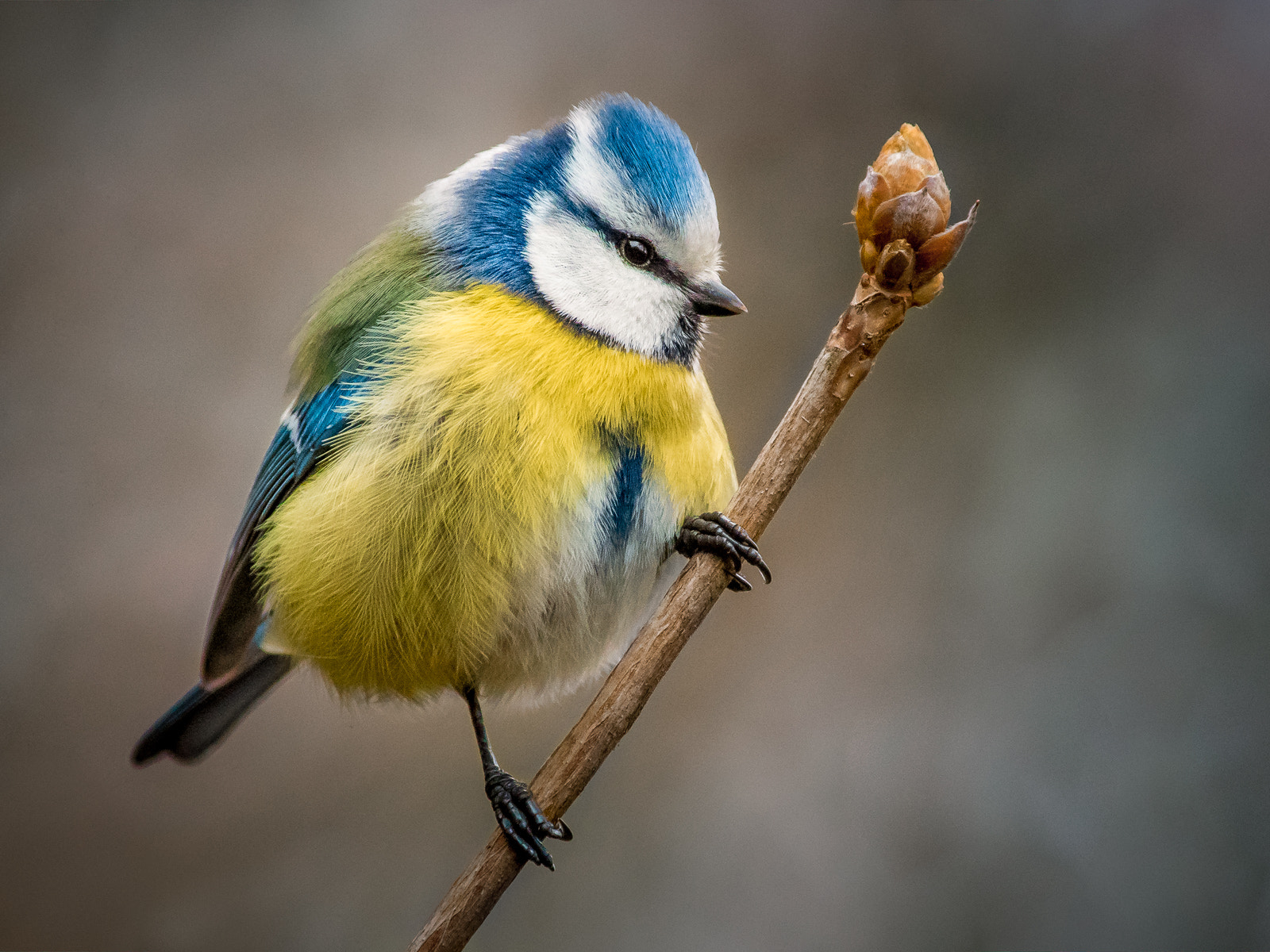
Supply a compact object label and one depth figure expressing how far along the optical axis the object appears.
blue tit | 1.88
